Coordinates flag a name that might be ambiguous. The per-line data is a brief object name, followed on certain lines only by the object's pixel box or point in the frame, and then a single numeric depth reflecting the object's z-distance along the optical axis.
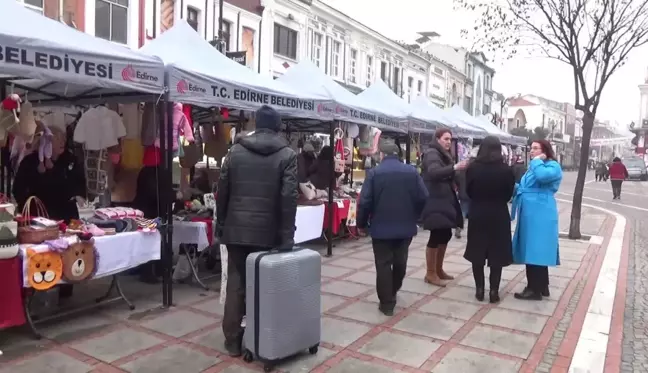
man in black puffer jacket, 3.84
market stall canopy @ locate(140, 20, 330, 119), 5.20
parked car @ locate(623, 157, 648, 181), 40.16
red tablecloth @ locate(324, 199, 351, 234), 8.57
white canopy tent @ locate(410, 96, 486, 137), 11.55
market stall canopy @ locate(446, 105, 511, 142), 14.76
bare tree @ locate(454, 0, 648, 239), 9.95
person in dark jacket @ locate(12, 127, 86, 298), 5.18
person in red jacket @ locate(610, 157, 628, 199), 20.50
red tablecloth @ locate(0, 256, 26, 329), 4.07
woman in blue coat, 5.75
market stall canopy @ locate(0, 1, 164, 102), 3.76
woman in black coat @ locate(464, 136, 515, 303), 5.56
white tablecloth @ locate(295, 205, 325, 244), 7.43
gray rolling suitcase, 3.66
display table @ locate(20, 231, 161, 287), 4.73
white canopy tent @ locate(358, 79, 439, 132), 10.07
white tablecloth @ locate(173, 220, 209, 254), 5.88
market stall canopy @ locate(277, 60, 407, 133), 7.86
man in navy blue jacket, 5.08
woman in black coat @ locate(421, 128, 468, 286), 5.95
